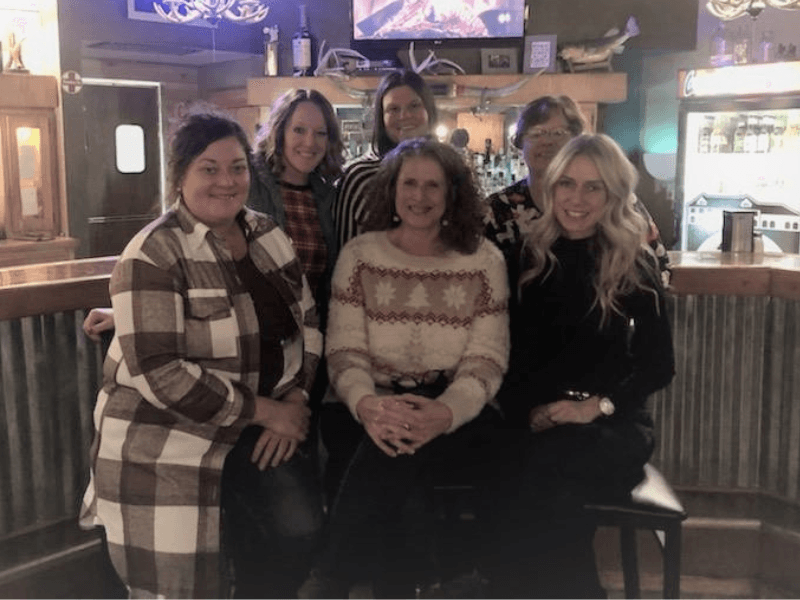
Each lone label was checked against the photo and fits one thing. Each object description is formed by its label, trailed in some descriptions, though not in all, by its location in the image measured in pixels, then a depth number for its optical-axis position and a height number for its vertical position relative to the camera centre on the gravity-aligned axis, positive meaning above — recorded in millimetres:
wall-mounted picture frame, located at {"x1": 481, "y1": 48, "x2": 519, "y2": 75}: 6074 +927
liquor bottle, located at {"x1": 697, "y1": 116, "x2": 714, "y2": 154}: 6023 +393
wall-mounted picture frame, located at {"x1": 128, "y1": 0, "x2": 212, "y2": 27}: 5988 +1269
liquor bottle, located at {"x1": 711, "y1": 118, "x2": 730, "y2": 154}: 5977 +384
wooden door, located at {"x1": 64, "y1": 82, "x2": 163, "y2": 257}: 6727 +310
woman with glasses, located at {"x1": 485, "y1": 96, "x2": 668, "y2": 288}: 2770 +126
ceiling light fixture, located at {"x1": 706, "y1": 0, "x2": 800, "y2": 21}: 4824 +1014
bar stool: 2209 -773
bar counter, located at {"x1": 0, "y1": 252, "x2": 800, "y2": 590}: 2479 -577
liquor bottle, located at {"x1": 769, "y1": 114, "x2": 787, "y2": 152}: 5734 +402
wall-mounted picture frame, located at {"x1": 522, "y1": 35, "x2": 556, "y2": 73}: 6066 +956
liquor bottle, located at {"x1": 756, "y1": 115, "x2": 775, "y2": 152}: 5801 +407
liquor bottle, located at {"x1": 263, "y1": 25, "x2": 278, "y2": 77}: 6465 +1017
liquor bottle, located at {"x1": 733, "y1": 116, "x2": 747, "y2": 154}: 5926 +403
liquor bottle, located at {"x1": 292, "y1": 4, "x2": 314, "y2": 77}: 6219 +996
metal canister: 3102 -120
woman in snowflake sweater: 2260 -403
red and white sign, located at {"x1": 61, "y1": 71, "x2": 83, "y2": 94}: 5777 +770
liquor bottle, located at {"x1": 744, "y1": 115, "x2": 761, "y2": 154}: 5867 +399
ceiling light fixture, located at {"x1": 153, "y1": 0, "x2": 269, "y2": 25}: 5992 +1283
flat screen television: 5855 +1153
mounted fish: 6051 +972
